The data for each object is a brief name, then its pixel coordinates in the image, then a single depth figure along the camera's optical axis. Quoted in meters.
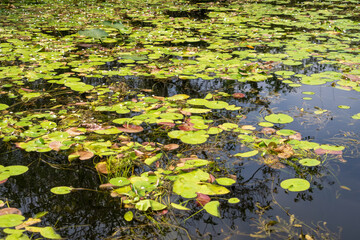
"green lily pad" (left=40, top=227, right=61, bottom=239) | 1.56
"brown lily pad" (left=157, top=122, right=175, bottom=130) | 2.55
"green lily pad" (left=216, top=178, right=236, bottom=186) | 1.92
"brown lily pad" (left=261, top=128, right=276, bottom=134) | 2.46
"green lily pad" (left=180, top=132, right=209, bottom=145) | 2.29
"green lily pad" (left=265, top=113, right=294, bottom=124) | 2.61
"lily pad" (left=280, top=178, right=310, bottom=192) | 1.86
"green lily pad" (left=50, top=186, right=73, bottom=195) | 1.87
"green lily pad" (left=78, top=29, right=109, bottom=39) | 4.68
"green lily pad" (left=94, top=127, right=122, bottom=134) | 2.46
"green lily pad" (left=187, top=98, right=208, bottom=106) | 2.95
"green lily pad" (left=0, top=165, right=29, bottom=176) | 2.03
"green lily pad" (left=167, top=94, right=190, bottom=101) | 3.07
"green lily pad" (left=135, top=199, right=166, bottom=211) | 1.69
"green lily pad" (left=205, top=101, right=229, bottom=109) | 2.89
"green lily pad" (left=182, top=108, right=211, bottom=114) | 2.77
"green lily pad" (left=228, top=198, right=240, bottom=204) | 1.79
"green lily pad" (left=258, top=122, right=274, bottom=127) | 2.54
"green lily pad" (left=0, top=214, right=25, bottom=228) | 1.60
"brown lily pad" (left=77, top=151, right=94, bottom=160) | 2.15
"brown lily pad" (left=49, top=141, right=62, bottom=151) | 2.27
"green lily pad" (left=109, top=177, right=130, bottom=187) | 1.91
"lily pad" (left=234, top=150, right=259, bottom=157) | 2.15
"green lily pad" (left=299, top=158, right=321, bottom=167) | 2.05
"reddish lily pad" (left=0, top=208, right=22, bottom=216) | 1.70
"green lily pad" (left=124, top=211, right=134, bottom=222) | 1.66
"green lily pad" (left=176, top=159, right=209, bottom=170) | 2.03
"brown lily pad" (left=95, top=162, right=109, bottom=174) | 2.06
